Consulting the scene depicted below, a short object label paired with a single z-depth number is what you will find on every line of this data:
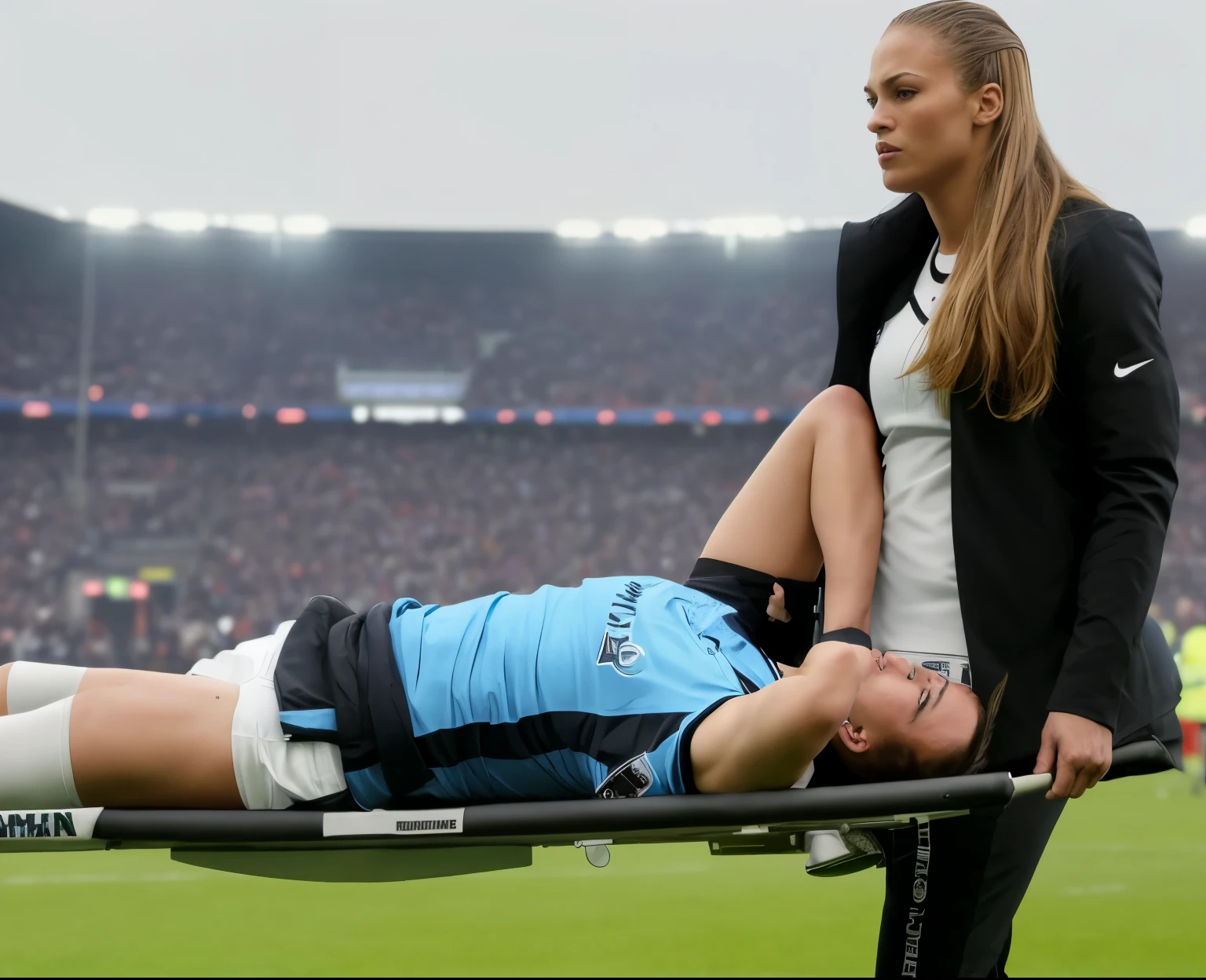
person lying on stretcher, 6.50
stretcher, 6.39
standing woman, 6.39
